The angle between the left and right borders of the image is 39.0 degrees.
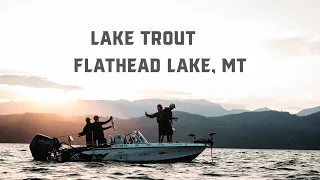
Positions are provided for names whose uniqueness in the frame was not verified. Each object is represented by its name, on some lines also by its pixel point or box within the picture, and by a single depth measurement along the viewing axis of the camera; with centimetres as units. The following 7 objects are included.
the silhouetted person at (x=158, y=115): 3048
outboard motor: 3192
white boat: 2956
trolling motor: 3092
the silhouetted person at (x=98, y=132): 3119
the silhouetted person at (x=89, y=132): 3127
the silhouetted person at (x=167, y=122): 3048
